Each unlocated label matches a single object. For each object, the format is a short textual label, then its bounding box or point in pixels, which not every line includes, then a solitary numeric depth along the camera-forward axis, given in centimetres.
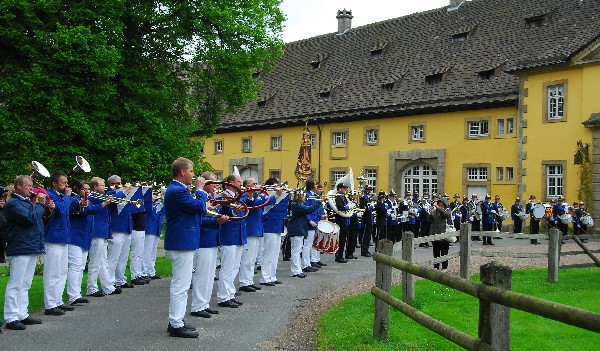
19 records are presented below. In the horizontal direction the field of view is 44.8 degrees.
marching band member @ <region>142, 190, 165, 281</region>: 1401
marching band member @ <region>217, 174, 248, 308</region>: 1079
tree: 2202
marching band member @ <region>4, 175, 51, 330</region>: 912
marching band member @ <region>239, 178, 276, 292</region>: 1252
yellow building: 3111
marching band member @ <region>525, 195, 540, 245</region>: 2705
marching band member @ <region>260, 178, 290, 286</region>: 1355
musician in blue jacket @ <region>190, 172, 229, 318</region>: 971
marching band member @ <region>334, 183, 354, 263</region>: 1786
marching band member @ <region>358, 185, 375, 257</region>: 2016
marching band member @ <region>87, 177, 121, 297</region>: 1174
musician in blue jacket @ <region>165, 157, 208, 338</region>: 853
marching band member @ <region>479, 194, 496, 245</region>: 2677
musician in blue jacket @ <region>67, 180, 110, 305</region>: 1084
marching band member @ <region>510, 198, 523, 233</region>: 2784
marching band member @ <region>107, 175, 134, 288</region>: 1248
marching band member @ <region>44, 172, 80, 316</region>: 1007
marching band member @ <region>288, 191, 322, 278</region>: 1502
